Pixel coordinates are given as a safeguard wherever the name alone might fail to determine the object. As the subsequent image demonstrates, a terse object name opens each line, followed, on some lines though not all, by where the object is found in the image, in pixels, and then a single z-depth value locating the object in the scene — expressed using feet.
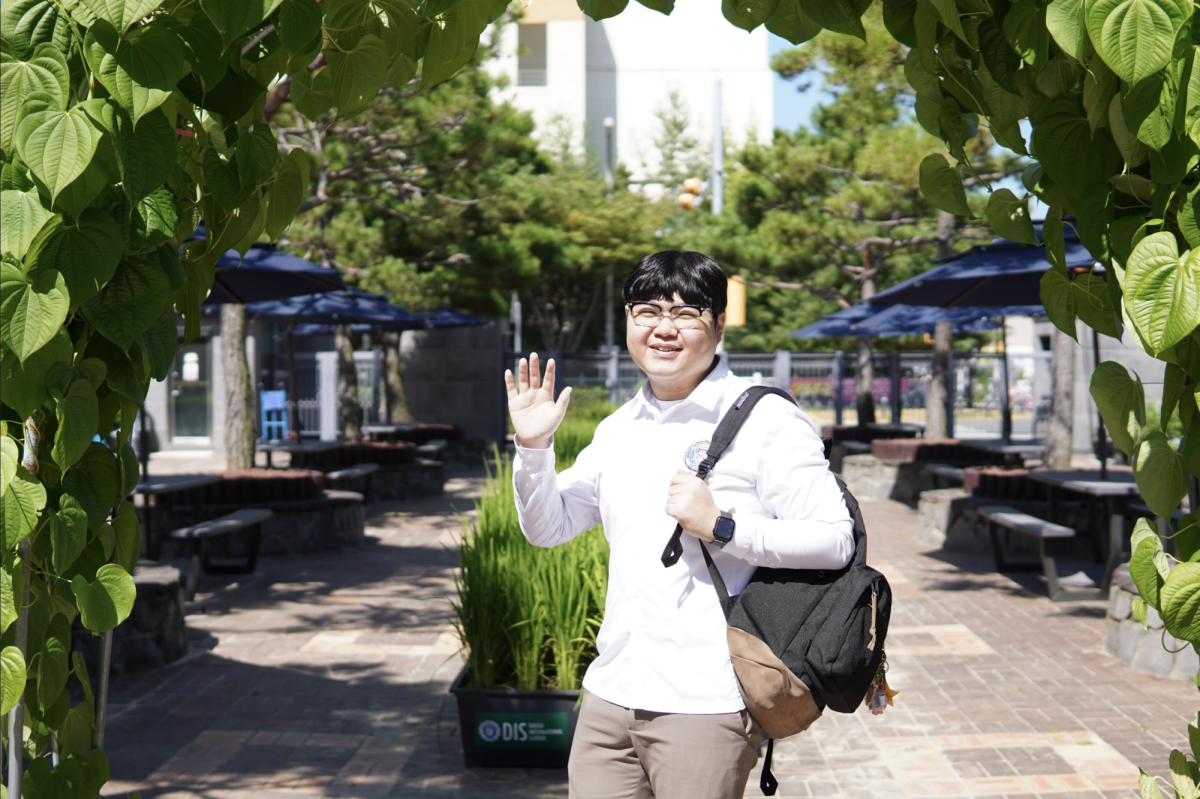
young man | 7.43
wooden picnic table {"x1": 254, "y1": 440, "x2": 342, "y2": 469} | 40.78
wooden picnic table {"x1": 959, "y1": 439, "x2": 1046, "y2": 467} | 40.60
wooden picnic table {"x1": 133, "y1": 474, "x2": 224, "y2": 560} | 27.81
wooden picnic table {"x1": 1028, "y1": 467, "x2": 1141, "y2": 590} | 26.35
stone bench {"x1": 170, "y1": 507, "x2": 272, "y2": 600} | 26.35
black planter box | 15.19
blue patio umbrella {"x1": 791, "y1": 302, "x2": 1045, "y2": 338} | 52.27
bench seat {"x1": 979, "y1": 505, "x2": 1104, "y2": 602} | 25.84
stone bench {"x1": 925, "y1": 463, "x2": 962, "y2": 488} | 39.75
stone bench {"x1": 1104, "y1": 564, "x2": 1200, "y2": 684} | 19.77
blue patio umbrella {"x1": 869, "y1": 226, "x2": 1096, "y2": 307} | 25.67
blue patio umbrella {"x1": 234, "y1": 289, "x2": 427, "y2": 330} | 43.27
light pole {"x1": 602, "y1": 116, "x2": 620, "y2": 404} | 122.49
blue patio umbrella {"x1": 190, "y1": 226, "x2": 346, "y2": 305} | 27.45
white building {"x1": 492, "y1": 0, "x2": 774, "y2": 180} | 174.09
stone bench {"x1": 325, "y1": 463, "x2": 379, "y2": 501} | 40.73
